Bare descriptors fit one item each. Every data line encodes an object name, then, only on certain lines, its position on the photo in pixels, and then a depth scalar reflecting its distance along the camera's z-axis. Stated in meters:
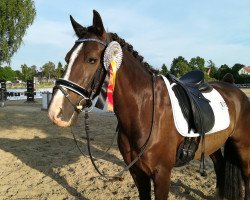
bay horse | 1.59
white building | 62.09
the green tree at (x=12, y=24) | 18.98
